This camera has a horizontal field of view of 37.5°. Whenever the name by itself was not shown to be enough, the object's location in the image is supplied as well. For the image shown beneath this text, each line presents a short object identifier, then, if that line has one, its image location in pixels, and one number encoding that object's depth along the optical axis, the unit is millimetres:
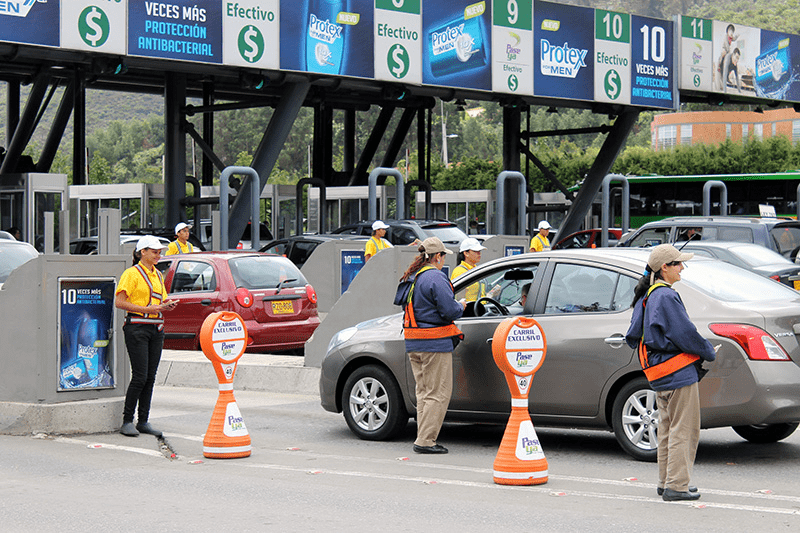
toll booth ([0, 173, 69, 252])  25078
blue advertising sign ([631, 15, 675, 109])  34188
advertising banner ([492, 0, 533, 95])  30797
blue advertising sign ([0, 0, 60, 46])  22469
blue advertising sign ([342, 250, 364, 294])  17953
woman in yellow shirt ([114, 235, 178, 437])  9641
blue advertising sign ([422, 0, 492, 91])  29375
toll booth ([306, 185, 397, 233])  34906
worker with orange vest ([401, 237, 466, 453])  9031
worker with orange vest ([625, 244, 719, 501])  7055
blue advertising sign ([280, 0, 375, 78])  26688
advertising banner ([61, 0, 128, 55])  23141
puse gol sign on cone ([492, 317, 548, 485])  7727
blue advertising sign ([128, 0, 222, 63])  24188
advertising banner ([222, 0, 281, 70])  25531
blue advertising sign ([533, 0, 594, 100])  31859
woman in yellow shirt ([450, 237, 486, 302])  11352
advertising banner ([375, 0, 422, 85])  28266
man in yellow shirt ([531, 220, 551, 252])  19991
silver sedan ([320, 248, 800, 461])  8102
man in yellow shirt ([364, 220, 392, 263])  17125
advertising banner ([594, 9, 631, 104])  33438
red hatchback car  14938
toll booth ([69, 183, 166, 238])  34094
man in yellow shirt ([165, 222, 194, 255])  16891
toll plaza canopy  24406
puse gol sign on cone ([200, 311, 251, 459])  8906
